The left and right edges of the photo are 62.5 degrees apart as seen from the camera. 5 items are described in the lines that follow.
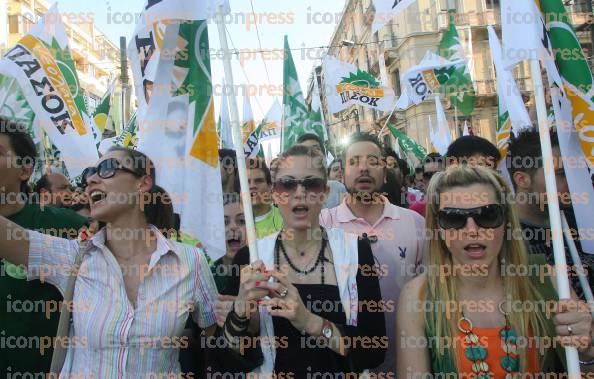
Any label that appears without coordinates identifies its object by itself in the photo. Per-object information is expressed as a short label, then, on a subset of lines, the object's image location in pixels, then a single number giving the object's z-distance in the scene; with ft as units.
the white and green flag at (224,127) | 23.50
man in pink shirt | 9.64
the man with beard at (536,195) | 9.31
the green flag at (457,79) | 28.89
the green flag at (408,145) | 33.88
